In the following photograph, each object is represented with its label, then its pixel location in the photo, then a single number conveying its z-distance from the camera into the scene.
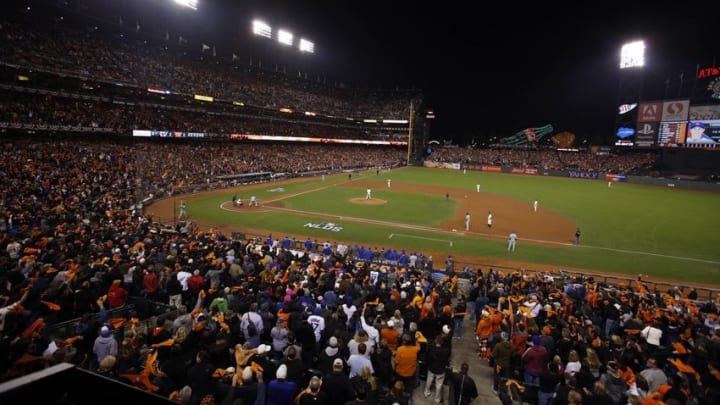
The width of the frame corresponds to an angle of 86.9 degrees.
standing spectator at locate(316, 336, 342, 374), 6.70
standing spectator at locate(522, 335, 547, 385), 7.74
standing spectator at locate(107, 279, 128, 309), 9.18
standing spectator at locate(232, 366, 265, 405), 5.54
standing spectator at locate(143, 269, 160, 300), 10.26
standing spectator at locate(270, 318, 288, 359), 7.55
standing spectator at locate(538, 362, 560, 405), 6.87
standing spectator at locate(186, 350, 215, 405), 5.59
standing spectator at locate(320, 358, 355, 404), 5.42
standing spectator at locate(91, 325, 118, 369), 6.72
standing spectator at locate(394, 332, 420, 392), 7.20
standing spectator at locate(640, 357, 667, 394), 6.67
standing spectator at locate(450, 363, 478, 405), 6.54
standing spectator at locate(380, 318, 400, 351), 7.84
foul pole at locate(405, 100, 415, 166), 87.31
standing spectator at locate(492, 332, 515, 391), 8.06
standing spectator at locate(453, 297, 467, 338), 11.00
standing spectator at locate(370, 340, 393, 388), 7.18
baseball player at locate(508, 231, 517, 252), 23.70
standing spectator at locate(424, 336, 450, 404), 7.58
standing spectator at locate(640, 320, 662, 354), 8.75
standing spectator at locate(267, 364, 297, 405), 5.50
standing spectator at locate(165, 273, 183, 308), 10.29
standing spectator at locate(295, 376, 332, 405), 5.09
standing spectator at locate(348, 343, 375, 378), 6.65
